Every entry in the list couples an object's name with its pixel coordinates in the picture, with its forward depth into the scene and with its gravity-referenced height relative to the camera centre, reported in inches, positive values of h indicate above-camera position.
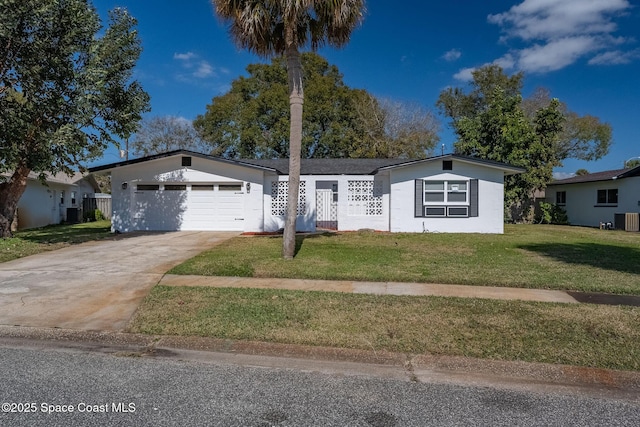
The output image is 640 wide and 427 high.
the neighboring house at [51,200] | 895.1 +26.0
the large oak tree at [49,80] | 473.7 +155.9
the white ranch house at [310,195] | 696.4 +26.6
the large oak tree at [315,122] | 1262.3 +277.3
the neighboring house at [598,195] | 864.7 +35.7
